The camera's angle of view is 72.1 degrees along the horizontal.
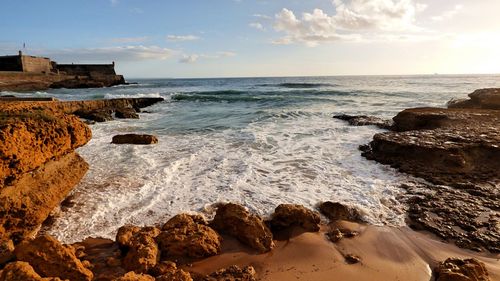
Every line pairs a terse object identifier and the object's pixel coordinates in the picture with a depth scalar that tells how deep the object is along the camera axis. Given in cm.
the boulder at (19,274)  293
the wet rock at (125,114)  1692
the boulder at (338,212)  513
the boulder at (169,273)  326
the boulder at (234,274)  347
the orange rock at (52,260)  332
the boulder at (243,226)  422
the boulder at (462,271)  348
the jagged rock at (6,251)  360
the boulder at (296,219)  471
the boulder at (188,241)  394
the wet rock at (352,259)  397
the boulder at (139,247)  361
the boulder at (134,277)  302
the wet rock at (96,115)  1546
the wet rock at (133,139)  1008
